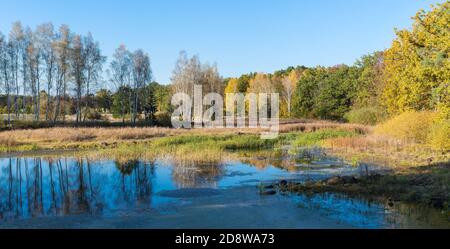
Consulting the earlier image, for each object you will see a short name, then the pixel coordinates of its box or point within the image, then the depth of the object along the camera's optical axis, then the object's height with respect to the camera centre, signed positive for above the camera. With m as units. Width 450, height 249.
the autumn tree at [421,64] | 16.62 +2.55
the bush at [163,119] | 46.58 -0.50
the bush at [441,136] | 16.97 -1.04
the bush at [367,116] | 36.50 -0.28
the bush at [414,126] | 21.05 -0.72
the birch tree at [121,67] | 46.72 +5.85
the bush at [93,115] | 48.10 +0.08
